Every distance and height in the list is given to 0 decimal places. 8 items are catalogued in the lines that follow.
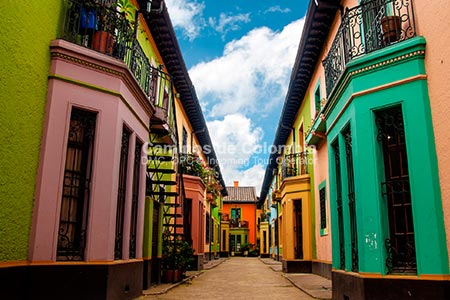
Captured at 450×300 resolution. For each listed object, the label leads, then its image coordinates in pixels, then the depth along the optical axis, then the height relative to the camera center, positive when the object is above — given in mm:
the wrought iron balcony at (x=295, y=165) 17672 +3442
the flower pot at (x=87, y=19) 7691 +4079
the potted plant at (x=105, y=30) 7766 +4002
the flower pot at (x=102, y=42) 7754 +3687
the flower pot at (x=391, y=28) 7199 +3744
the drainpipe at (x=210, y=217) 26531 +1541
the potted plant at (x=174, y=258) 12398 -517
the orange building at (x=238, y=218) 52744 +3216
